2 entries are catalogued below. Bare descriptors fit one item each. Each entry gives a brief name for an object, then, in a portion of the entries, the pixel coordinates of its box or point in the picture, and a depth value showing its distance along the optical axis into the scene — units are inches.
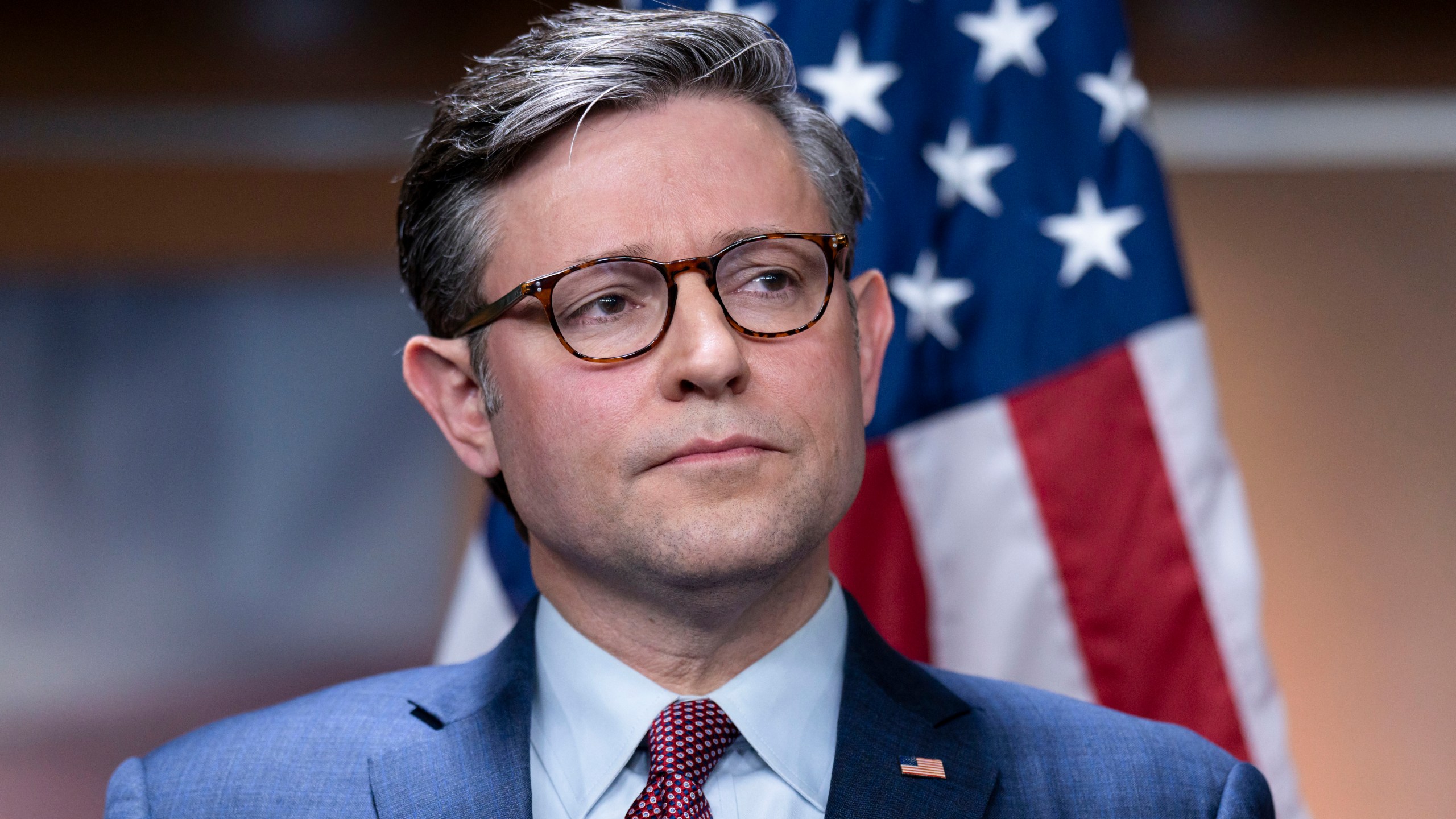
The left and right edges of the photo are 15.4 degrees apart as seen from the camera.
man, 84.4
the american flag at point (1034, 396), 96.3
